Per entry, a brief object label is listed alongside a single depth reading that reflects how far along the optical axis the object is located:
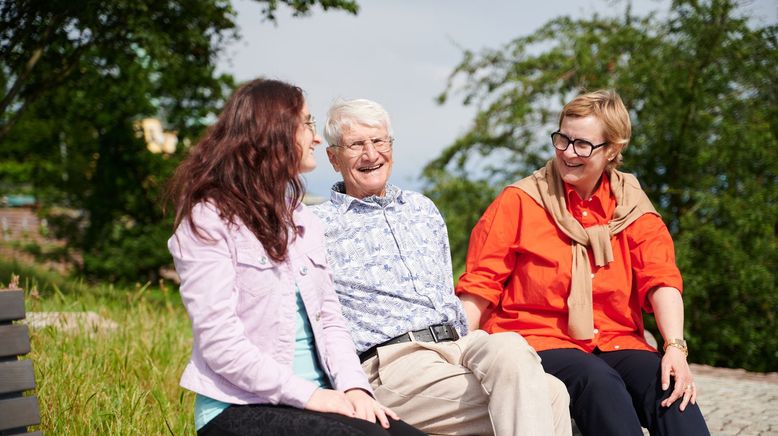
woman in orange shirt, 3.30
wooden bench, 2.38
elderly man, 2.68
